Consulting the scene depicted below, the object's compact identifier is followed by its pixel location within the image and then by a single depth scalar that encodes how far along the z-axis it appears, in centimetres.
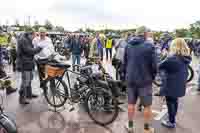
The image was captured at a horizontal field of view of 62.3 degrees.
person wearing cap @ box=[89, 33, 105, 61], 597
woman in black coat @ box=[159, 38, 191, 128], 288
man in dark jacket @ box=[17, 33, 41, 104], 380
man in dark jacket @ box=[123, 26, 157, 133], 262
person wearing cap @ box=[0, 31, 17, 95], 463
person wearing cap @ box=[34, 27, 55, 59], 413
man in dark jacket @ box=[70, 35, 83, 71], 785
